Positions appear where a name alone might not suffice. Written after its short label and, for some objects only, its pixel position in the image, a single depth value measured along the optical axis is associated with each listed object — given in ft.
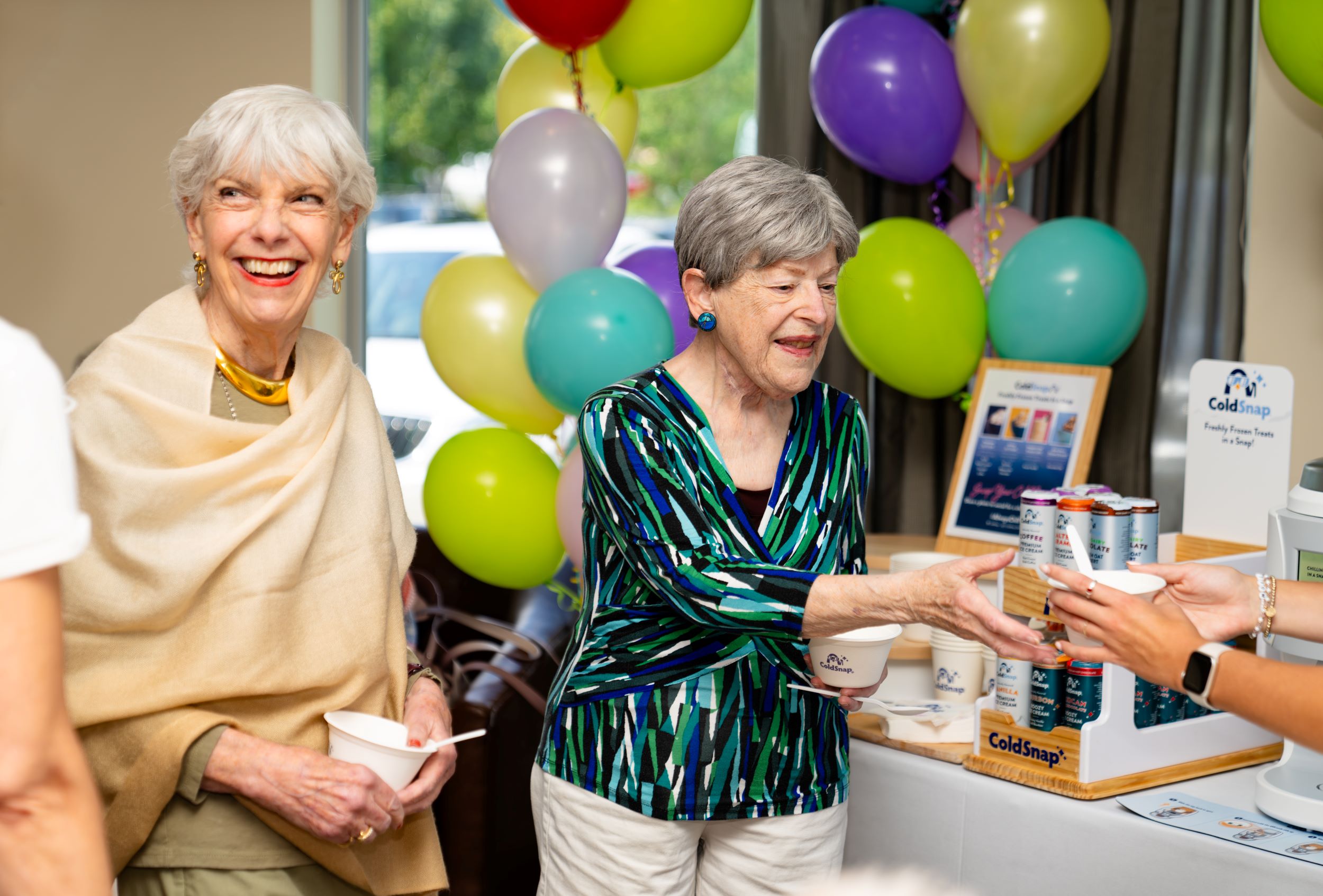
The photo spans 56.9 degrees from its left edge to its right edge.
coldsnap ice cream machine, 5.86
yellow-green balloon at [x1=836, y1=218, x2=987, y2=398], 8.75
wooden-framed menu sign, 8.59
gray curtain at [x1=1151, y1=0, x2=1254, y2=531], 9.12
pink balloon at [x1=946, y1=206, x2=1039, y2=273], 9.45
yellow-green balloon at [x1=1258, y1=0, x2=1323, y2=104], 7.10
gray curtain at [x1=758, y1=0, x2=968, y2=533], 10.59
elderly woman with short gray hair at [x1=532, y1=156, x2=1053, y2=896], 5.10
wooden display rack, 6.16
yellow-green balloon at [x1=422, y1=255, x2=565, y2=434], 9.23
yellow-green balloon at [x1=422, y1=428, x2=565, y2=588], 9.39
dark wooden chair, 9.21
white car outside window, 14.40
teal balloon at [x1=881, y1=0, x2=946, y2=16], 9.75
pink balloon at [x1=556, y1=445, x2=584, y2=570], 8.87
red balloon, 8.82
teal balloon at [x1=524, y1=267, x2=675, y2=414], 8.11
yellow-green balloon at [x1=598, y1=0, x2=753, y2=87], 9.12
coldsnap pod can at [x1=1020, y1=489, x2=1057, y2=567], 6.32
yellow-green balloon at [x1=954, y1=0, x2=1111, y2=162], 8.34
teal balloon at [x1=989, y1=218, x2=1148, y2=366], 8.30
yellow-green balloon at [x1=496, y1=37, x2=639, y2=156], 9.98
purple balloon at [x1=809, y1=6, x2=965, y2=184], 8.98
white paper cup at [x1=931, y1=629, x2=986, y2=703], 7.39
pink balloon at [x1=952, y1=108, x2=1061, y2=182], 9.44
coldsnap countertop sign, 6.86
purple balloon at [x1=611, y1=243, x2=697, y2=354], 8.91
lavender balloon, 8.79
